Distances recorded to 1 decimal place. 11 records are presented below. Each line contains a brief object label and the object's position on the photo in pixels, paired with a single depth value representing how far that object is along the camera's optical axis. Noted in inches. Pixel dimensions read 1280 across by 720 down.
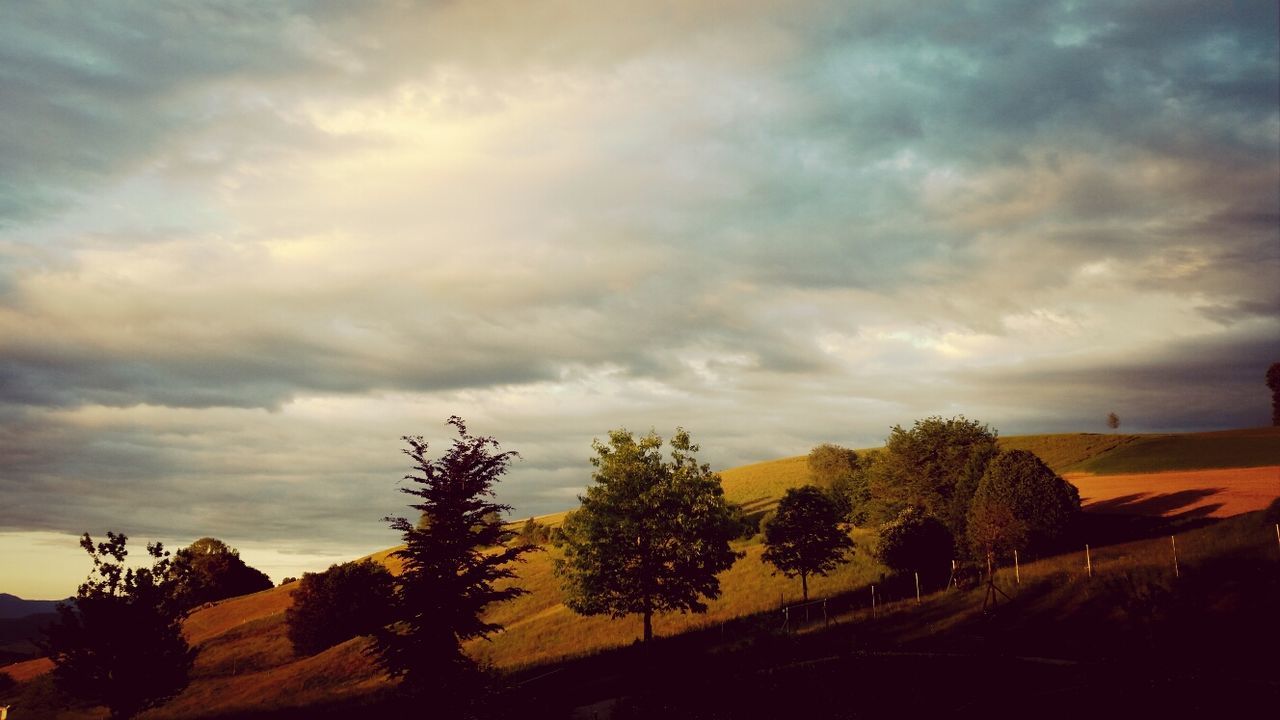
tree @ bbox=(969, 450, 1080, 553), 1755.7
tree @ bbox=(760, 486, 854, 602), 1909.4
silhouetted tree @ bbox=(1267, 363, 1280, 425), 5236.2
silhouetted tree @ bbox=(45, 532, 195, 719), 1065.5
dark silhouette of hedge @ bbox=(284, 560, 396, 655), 2755.9
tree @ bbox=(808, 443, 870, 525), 2967.5
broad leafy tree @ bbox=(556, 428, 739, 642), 1544.0
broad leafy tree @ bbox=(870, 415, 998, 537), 2637.8
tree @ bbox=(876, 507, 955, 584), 1961.1
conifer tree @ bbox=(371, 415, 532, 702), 967.0
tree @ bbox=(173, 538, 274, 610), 4436.5
